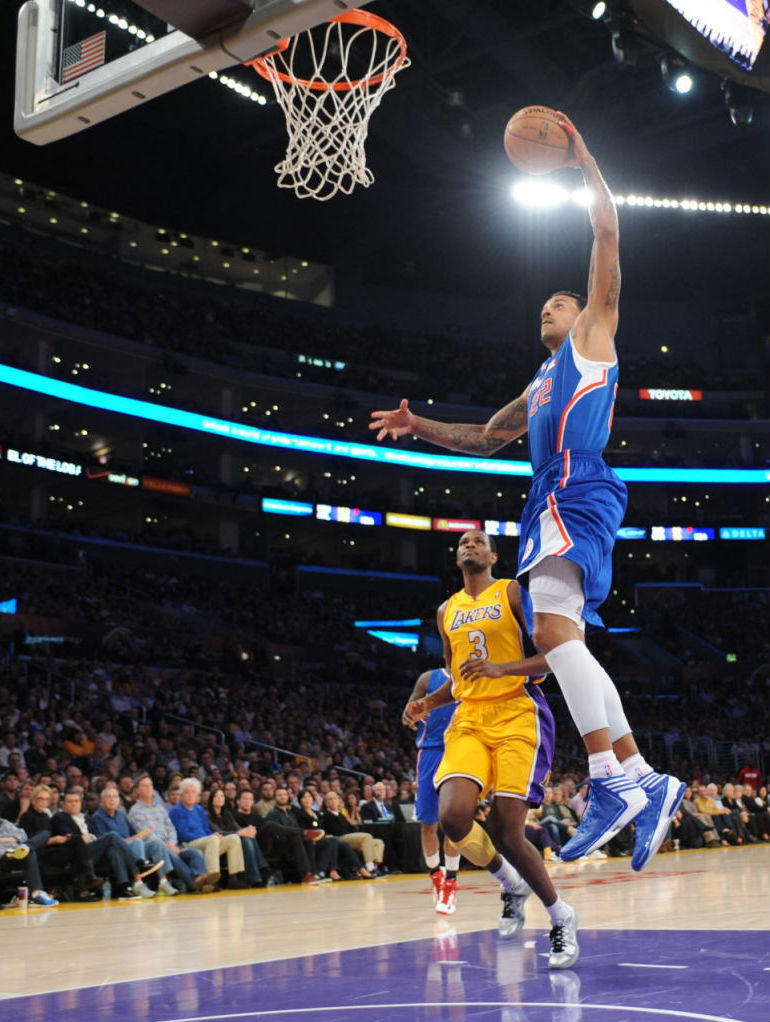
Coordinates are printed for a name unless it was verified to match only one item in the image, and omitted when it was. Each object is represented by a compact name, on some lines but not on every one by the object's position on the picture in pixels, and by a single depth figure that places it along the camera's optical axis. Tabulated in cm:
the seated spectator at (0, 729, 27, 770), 1468
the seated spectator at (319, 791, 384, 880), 1401
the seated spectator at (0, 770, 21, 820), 1130
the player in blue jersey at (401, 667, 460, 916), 893
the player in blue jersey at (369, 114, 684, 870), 438
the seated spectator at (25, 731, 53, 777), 1550
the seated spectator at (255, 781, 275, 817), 1325
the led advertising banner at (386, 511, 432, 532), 4209
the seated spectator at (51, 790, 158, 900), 1093
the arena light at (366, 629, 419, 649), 3928
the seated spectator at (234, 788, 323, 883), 1307
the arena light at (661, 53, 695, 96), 2138
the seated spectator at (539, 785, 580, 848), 1658
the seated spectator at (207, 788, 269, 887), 1251
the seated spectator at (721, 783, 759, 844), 2078
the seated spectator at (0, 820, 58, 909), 1030
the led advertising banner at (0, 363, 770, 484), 3278
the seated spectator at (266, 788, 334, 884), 1331
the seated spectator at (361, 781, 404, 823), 1527
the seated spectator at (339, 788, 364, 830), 1510
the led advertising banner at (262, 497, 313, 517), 3900
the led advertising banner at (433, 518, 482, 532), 4306
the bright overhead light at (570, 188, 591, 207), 3266
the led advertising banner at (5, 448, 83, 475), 3144
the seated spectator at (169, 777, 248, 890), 1209
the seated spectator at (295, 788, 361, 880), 1354
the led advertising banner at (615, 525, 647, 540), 4500
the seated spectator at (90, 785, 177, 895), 1145
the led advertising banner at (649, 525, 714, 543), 4531
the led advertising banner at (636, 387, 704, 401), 4644
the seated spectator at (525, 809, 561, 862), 1542
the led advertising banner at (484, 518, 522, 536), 4347
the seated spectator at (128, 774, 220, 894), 1167
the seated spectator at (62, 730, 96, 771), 1627
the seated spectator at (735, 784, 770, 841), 2145
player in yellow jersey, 539
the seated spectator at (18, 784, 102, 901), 1084
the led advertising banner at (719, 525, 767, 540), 4619
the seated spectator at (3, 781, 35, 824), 1130
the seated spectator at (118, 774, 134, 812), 1280
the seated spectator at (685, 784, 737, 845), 2027
